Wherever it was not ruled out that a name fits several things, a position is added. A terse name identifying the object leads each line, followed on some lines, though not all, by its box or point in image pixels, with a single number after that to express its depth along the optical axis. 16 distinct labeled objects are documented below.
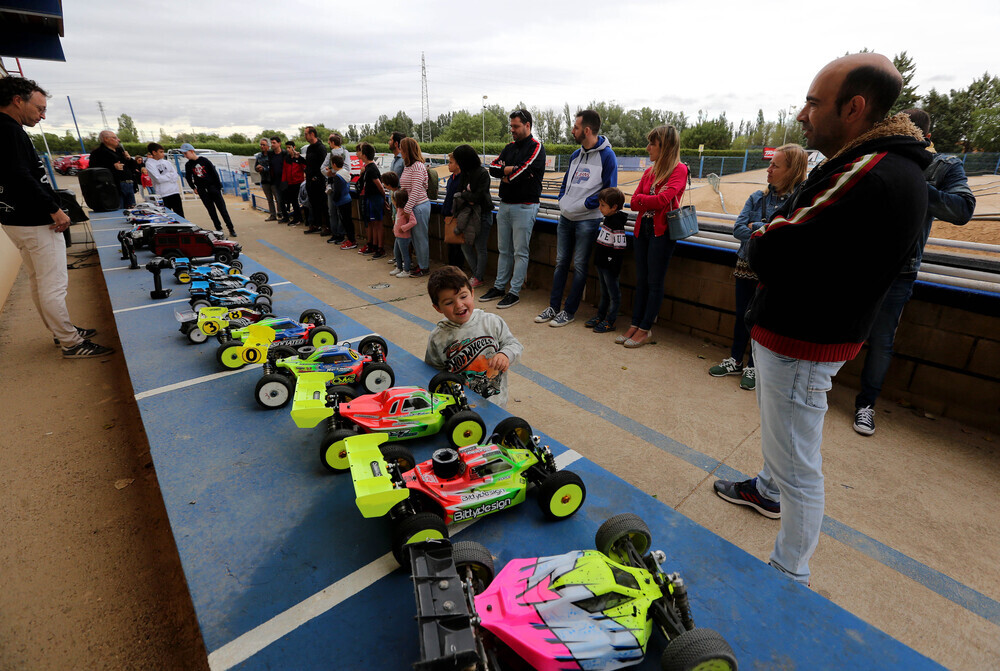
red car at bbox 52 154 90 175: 35.25
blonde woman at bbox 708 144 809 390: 3.79
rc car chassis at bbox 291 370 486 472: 2.25
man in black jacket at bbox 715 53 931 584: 1.58
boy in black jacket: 5.25
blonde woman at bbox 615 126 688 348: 4.71
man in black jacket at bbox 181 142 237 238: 10.06
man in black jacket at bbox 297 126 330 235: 10.60
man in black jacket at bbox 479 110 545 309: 6.08
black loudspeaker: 9.98
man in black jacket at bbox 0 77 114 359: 4.02
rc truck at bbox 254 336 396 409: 2.84
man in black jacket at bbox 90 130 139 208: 9.85
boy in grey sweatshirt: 2.68
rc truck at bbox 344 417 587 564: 1.70
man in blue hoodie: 5.41
